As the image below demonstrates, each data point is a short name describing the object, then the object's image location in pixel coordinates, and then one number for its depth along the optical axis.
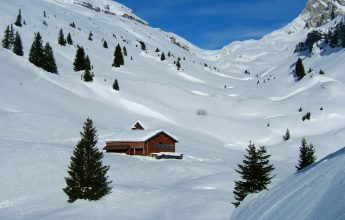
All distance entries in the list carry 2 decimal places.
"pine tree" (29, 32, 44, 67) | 85.09
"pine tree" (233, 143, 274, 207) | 25.55
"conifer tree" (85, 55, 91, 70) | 93.07
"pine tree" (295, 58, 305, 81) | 109.31
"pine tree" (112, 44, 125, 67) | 108.50
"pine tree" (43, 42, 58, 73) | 85.81
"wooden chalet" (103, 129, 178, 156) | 56.31
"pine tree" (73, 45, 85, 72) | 92.38
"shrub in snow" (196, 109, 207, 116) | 86.79
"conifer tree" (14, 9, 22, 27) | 112.39
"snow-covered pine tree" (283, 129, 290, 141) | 72.94
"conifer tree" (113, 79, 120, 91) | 86.44
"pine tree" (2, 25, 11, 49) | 88.75
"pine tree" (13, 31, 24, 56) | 85.88
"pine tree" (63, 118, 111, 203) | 32.25
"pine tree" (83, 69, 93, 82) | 84.75
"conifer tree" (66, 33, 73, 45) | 114.81
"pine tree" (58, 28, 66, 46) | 111.69
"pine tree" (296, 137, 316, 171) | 35.56
